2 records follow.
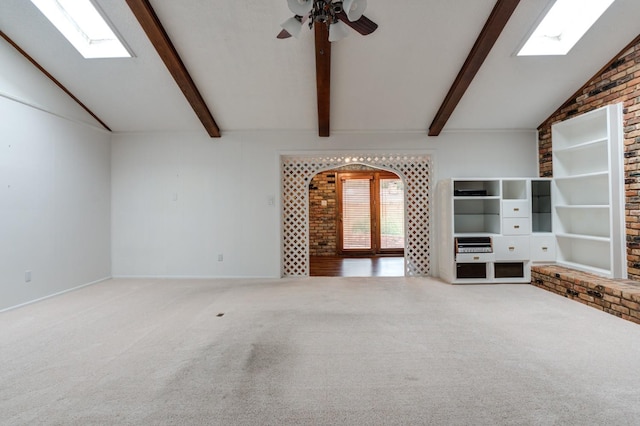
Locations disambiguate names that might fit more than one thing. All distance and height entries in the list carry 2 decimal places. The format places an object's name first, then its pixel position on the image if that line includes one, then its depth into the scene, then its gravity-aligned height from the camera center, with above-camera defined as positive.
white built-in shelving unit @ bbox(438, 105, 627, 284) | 3.99 -0.07
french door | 8.01 +0.06
